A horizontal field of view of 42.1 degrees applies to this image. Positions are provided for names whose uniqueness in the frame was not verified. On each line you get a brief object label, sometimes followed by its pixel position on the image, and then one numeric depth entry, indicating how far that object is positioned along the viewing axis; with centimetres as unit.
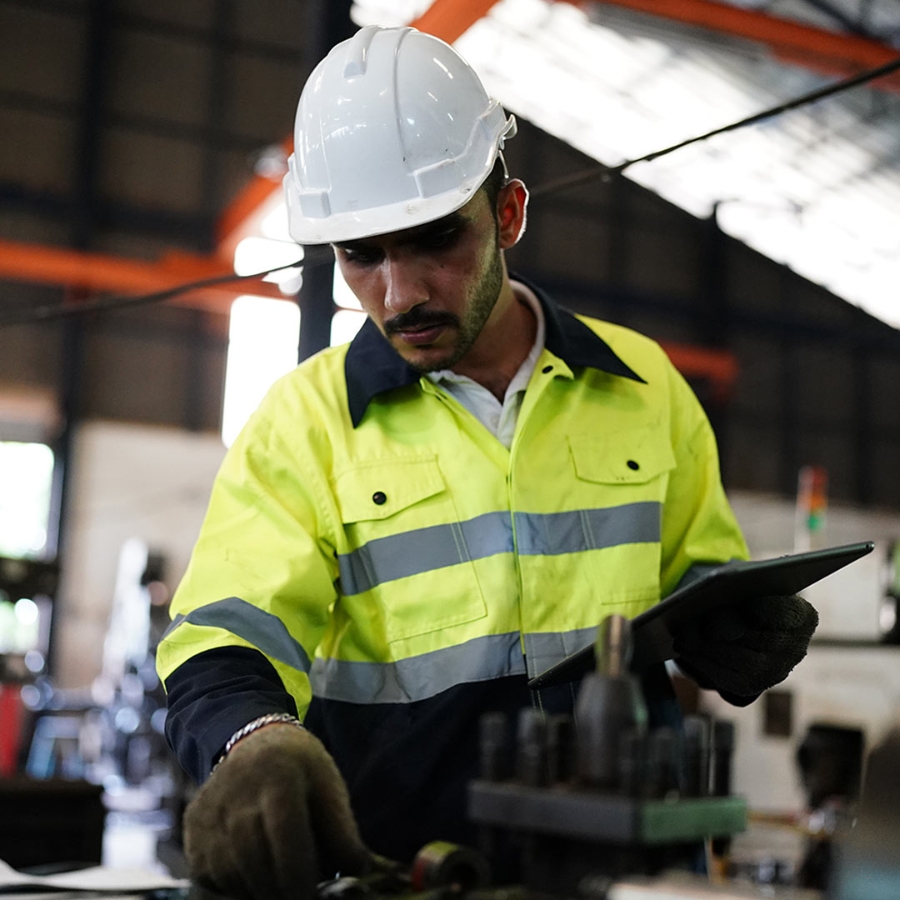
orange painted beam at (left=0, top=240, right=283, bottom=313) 860
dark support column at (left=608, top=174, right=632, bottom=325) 1179
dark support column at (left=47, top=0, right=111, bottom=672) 953
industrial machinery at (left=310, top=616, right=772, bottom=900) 87
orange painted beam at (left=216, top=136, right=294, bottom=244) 816
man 153
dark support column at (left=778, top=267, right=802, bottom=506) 1214
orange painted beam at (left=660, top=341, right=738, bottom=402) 1047
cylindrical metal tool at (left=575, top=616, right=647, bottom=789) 89
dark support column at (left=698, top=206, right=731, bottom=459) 1205
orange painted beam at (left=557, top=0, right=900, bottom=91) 577
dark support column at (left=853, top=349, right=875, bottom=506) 1239
